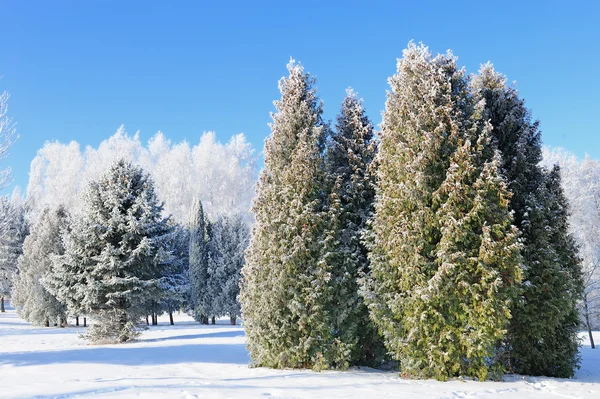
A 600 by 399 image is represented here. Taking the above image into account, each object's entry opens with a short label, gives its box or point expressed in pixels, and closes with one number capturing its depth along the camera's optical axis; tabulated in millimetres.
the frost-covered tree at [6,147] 12133
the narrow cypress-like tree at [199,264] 33781
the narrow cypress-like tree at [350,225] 11219
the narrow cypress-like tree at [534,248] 10898
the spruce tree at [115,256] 17297
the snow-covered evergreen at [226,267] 32688
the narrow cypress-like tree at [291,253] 10914
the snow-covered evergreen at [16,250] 39469
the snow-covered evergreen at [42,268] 26328
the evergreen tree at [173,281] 18047
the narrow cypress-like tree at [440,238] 9406
